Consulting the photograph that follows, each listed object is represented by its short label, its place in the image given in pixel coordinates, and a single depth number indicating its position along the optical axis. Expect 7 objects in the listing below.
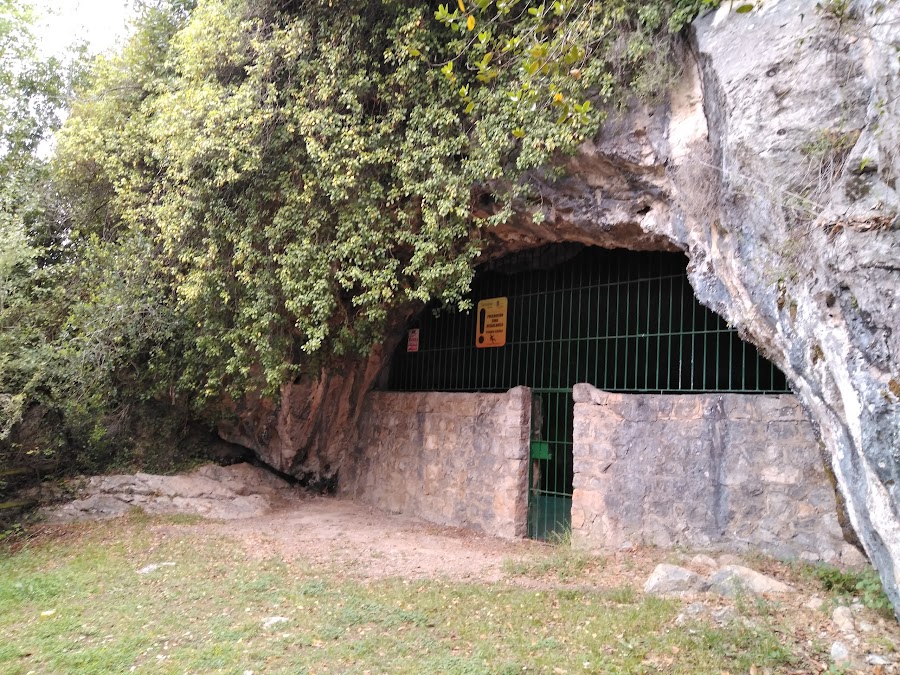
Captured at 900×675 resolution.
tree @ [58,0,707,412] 6.12
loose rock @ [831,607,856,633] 3.97
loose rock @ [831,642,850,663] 3.57
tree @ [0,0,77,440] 7.30
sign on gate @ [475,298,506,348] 8.62
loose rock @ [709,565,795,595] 4.64
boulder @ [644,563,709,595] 4.82
